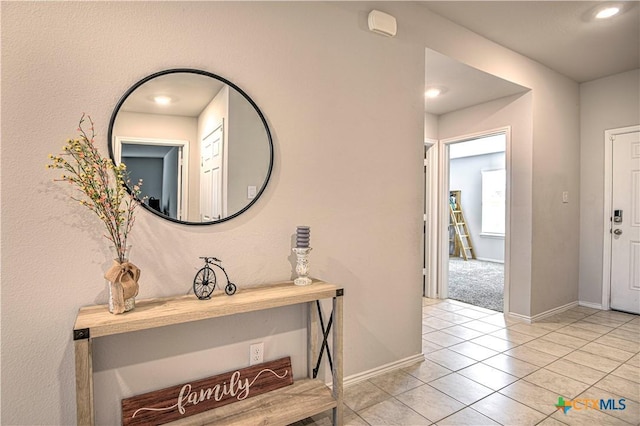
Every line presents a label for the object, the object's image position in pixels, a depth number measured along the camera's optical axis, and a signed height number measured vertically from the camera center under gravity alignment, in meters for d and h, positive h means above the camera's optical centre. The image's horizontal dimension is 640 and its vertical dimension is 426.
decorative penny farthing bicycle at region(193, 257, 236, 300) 1.65 -0.36
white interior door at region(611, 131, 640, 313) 3.76 -0.14
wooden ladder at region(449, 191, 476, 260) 8.11 -0.48
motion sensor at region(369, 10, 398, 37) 2.29 +1.28
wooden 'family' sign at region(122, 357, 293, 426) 1.57 -0.92
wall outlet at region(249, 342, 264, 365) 1.90 -0.80
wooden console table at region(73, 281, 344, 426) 1.25 -0.58
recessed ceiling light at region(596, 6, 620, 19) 2.61 +1.55
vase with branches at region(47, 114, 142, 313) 1.40 +0.09
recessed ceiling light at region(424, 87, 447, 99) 3.58 +1.28
